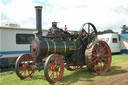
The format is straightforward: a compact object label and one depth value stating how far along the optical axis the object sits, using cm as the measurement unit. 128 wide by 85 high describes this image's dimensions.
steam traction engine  424
